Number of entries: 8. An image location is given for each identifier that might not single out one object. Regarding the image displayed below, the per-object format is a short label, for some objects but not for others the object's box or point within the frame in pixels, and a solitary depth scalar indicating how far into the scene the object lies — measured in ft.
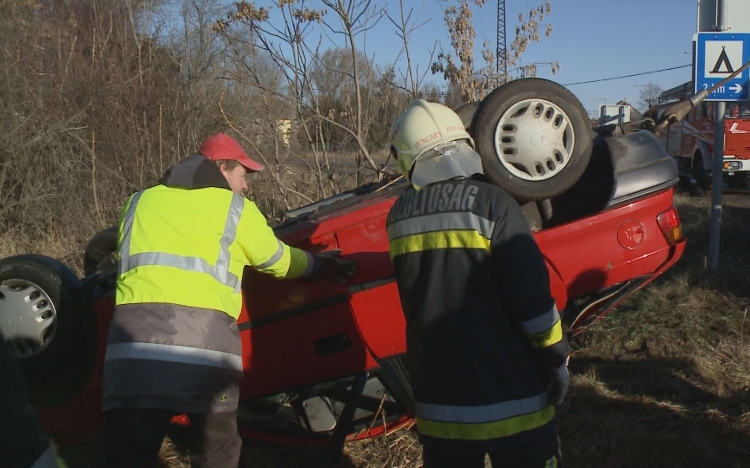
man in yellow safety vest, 7.95
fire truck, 45.11
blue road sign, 18.95
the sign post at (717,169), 19.22
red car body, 10.10
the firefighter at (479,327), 6.40
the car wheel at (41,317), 9.98
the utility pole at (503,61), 24.92
